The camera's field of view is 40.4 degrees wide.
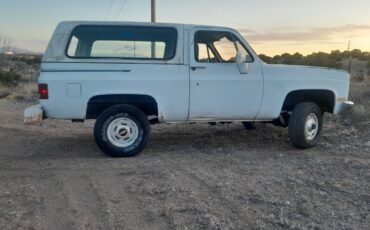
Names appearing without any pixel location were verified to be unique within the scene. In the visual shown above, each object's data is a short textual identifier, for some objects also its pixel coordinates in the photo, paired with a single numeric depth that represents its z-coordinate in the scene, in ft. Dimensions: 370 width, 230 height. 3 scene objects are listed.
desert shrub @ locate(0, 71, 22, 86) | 94.75
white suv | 24.02
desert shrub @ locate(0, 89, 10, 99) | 72.68
